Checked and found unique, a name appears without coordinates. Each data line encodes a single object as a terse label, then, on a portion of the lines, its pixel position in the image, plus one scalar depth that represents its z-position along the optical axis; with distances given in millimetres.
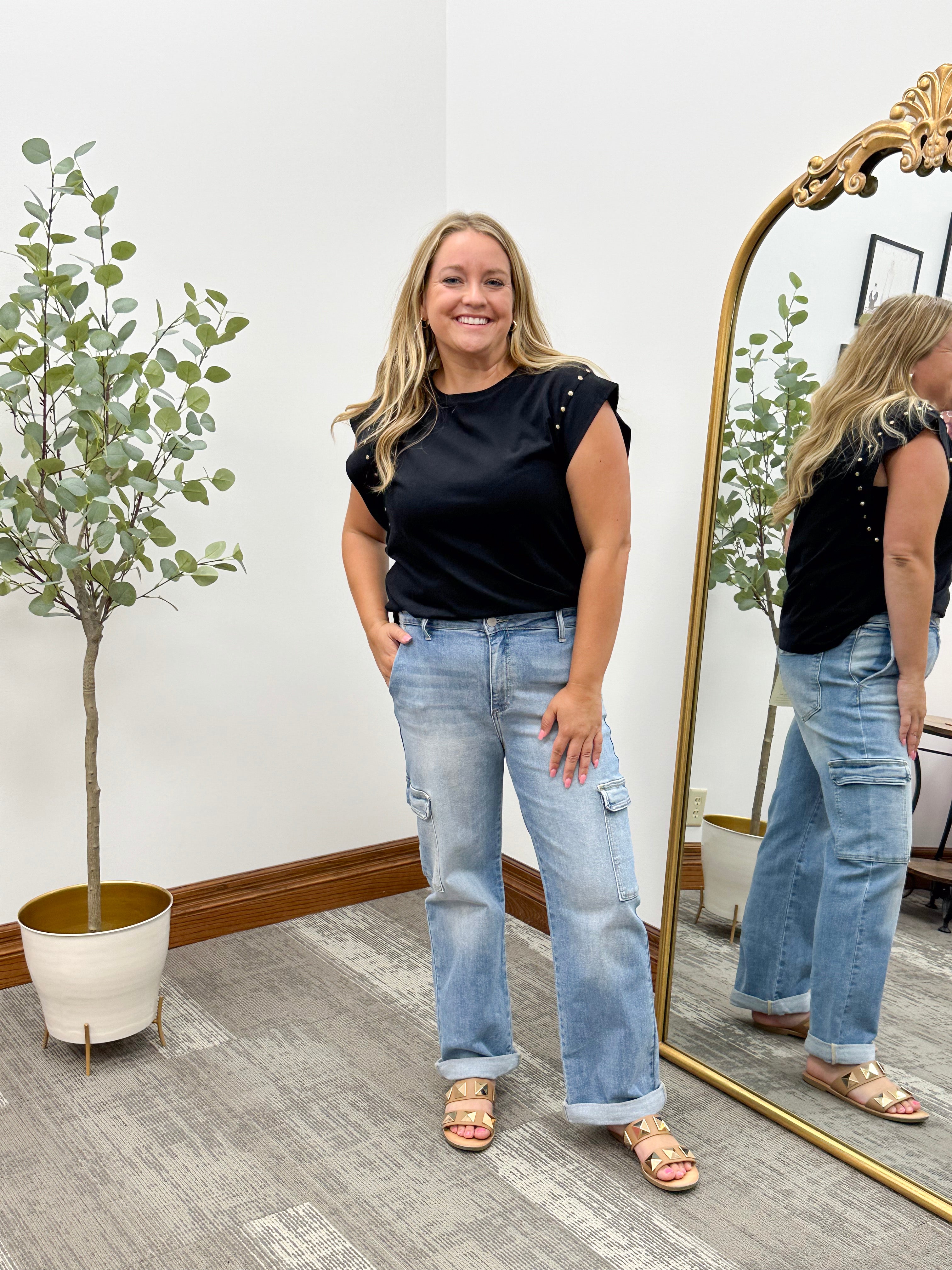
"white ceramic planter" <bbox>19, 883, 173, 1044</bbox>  2008
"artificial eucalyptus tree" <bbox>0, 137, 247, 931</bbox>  1878
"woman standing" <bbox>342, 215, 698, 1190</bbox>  1686
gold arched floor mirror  1649
